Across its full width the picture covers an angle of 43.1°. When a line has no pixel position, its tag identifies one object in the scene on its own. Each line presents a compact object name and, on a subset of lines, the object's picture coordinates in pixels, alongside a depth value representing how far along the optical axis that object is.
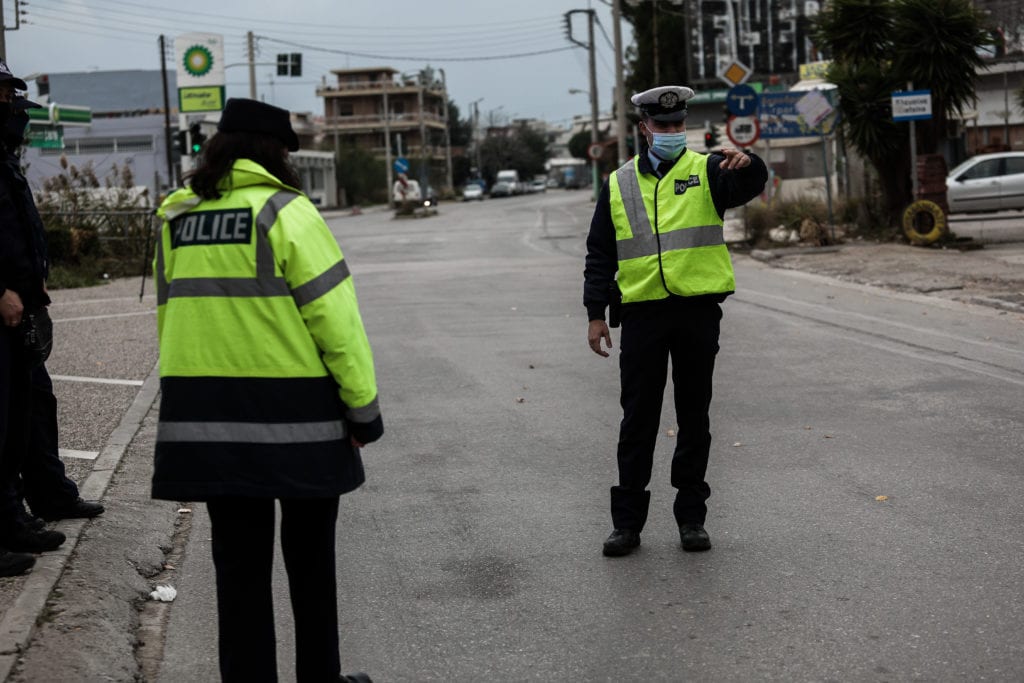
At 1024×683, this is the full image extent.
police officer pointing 5.24
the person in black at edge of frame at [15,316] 5.02
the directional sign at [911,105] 21.39
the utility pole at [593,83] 63.77
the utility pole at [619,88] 42.45
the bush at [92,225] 22.53
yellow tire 21.45
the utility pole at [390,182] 76.75
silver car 26.23
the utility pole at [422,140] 64.21
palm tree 22.62
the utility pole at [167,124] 56.81
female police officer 3.42
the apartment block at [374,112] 118.88
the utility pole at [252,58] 54.91
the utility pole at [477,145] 123.95
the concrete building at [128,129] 75.12
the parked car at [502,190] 97.12
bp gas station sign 52.72
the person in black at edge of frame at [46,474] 5.81
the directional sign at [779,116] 26.23
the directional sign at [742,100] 23.92
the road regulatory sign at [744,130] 23.94
